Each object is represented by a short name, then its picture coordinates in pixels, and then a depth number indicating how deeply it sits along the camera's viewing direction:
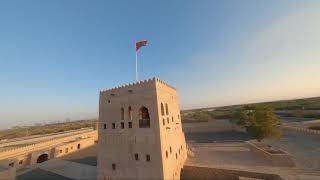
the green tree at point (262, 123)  23.75
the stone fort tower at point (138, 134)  13.77
